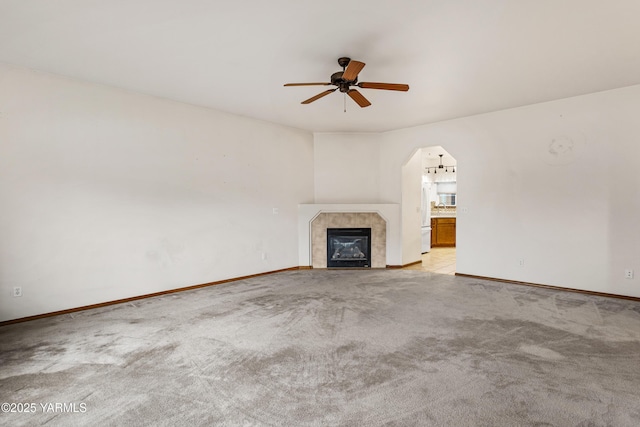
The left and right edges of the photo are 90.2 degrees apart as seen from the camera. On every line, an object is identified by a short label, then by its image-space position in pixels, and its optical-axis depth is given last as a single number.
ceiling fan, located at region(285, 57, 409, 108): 2.78
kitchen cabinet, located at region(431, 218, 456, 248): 8.88
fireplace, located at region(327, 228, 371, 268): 6.07
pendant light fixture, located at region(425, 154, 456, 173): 10.12
